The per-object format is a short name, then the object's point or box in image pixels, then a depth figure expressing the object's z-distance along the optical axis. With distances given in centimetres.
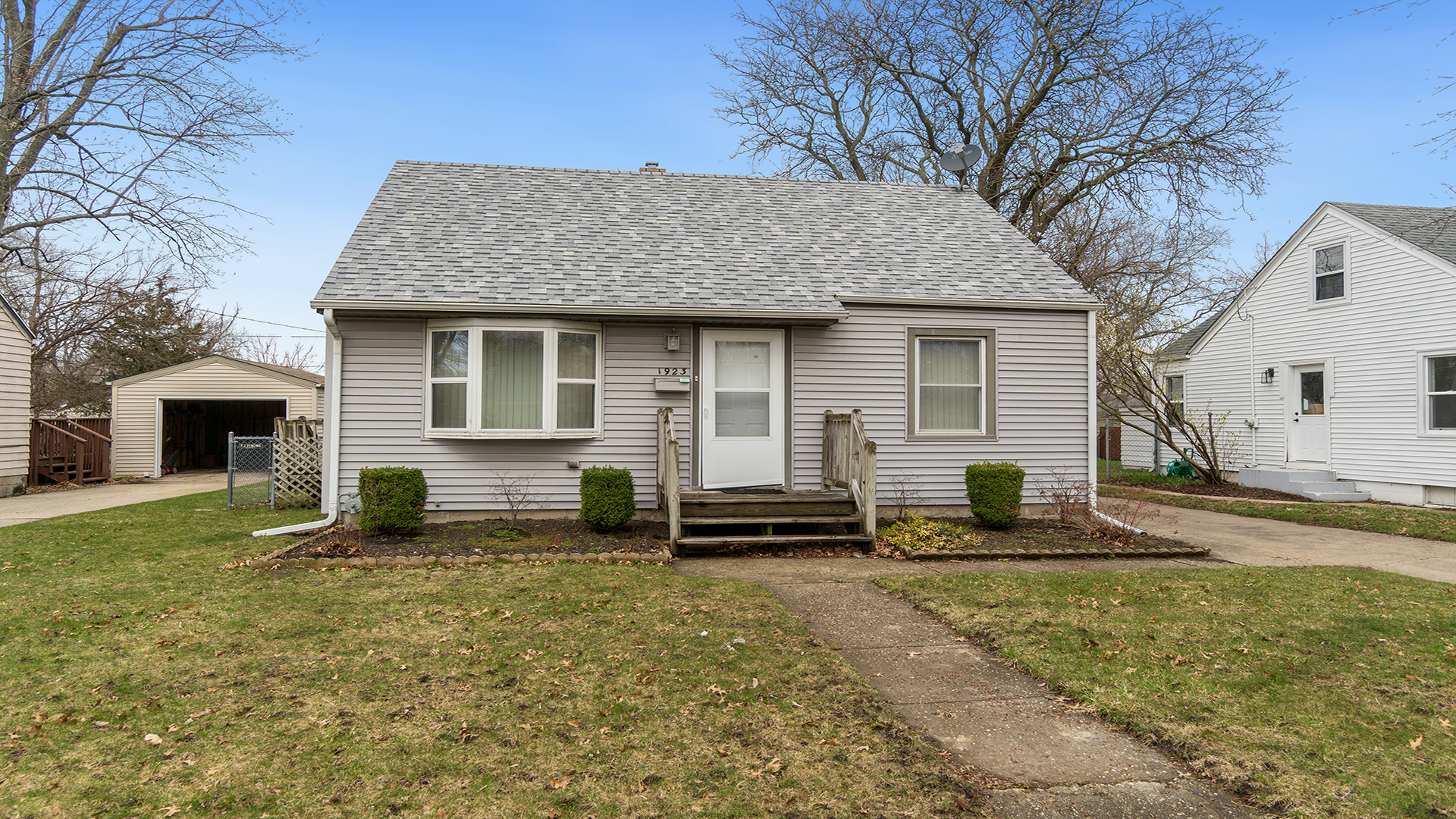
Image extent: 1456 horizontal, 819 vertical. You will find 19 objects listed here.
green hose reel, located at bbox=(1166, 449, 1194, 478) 1814
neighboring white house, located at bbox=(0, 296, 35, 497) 1476
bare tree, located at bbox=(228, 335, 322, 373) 3944
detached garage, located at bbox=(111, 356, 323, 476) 1912
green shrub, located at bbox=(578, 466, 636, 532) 855
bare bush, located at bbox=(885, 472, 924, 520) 1016
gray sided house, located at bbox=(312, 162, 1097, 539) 920
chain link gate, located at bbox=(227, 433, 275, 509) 1246
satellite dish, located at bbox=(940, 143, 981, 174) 1357
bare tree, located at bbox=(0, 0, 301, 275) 1544
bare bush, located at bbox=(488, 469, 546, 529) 938
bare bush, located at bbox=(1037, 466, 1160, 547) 895
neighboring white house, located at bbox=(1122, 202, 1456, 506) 1278
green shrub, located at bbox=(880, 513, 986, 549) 838
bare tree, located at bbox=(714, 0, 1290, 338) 1683
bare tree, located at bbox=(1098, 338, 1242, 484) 1584
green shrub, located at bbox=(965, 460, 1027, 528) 934
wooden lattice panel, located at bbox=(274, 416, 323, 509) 1181
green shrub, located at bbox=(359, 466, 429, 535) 824
